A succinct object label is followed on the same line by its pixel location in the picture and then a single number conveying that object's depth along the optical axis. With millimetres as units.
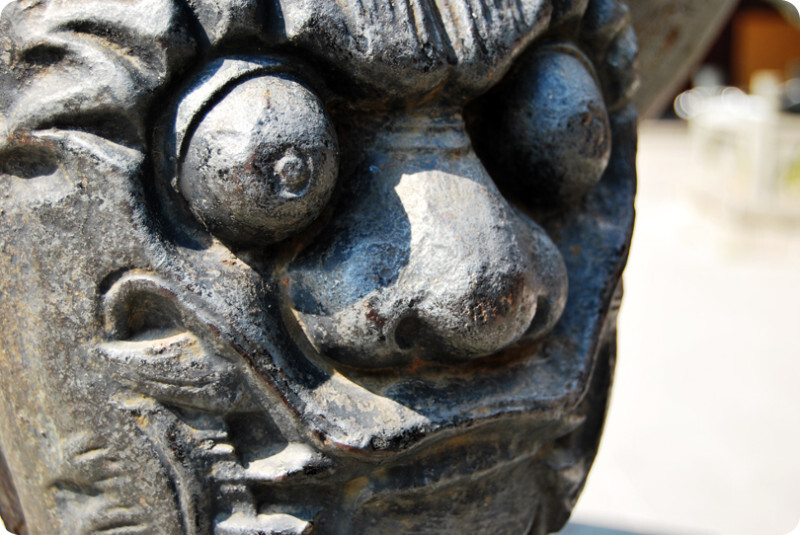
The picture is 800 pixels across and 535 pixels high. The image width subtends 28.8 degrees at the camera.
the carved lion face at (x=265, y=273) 396
